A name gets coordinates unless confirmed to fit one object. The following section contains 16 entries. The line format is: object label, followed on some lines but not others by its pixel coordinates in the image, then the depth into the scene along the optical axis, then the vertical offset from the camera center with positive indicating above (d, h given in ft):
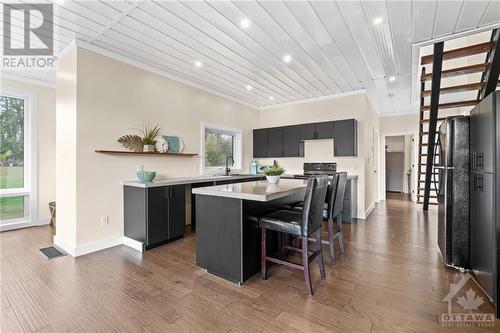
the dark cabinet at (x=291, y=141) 17.93 +1.91
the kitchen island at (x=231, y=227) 7.18 -1.97
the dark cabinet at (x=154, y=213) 10.27 -2.18
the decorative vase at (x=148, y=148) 11.76 +0.93
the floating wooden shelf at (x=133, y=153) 10.43 +0.68
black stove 17.11 -0.23
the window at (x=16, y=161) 13.07 +0.33
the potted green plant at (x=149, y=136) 11.85 +1.61
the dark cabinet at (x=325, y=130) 16.46 +2.56
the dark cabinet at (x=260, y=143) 19.63 +1.97
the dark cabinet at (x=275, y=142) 18.83 +1.99
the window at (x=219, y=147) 16.05 +1.43
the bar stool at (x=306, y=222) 6.76 -1.70
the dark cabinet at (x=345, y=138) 15.56 +1.91
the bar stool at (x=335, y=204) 8.83 -1.49
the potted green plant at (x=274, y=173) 9.05 -0.27
